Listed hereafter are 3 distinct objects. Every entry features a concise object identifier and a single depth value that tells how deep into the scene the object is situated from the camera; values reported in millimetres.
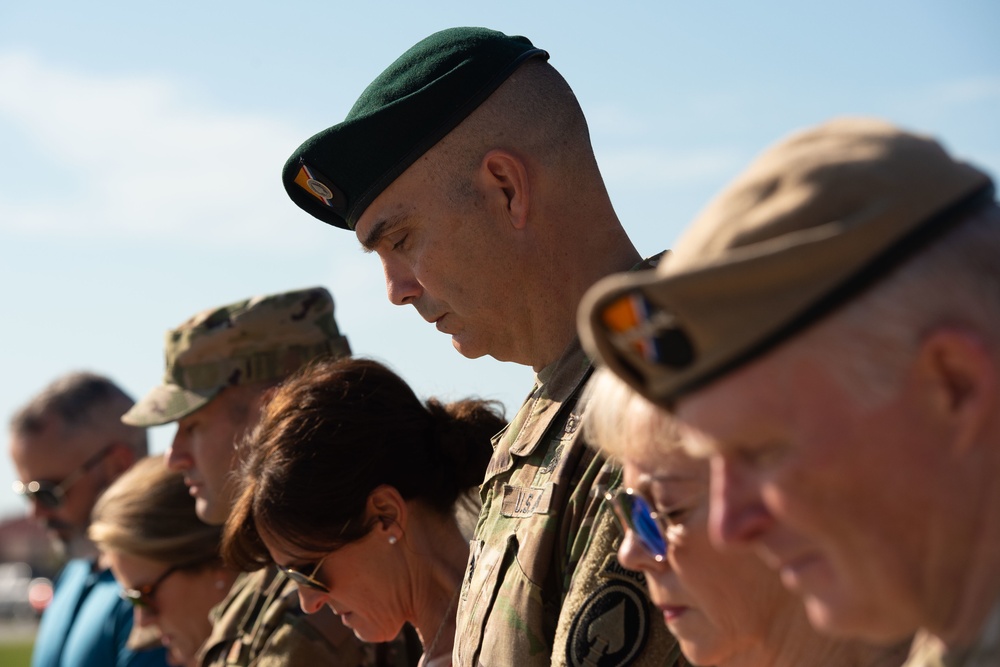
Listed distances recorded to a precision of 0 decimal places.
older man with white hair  1414
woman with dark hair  3689
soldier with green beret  2889
